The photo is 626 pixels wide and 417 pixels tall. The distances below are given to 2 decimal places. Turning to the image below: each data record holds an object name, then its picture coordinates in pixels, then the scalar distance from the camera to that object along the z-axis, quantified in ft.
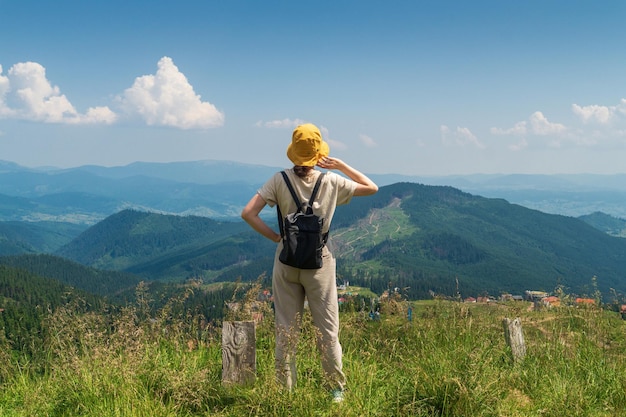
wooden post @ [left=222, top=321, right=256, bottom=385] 15.49
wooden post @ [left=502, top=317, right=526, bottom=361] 17.97
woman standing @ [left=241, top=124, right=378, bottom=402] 14.75
